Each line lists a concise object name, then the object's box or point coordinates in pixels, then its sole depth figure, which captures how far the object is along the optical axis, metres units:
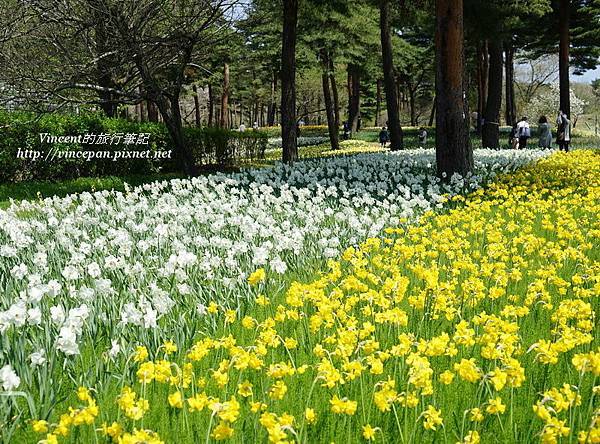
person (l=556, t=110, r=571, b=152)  20.69
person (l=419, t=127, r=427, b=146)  29.57
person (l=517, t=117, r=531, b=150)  23.13
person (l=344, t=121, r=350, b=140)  40.22
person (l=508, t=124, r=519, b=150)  24.21
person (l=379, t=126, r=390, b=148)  33.41
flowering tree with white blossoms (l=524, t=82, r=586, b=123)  58.80
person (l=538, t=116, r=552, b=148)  21.83
